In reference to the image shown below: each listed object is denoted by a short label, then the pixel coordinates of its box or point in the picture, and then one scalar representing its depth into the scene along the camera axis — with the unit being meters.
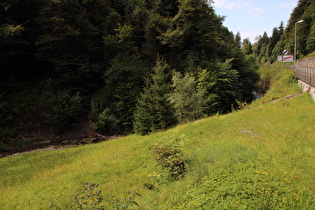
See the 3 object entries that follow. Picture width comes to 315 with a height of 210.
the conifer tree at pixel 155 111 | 14.23
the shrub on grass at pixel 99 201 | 3.52
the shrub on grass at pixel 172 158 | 6.16
